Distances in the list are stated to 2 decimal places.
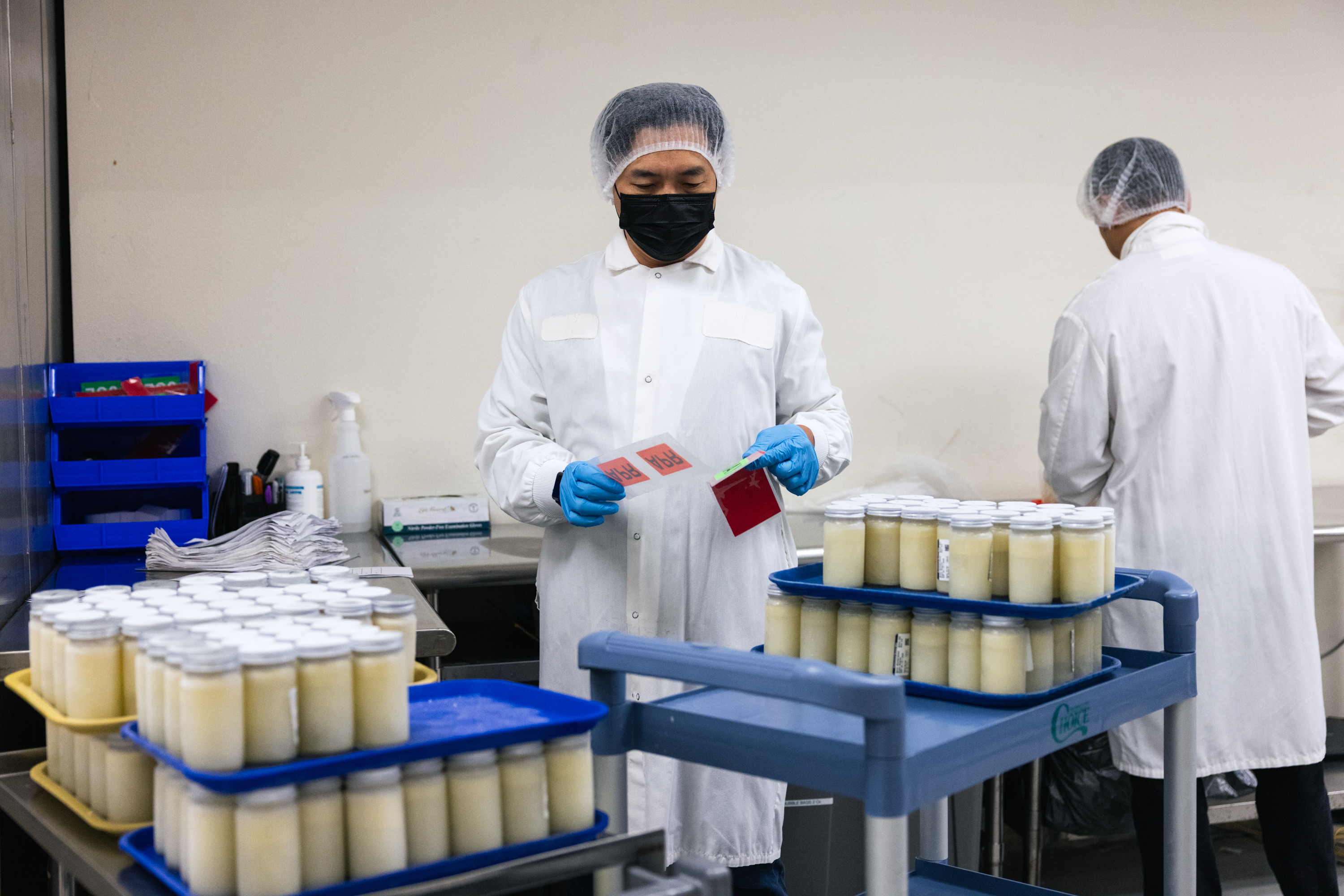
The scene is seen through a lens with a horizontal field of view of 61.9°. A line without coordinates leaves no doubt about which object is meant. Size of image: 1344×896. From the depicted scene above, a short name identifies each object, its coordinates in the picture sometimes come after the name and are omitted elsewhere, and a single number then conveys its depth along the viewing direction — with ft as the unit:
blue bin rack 8.16
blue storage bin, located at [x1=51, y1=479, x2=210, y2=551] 8.29
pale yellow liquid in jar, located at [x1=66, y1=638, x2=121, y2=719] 3.84
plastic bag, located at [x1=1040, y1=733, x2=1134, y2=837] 9.92
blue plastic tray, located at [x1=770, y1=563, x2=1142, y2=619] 4.64
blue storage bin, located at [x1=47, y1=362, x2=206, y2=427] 8.16
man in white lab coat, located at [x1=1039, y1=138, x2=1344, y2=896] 7.82
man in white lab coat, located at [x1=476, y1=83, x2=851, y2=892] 6.79
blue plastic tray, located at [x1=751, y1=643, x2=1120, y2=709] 4.50
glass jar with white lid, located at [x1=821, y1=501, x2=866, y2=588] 5.07
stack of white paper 7.66
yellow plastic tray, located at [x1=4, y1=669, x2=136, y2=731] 3.77
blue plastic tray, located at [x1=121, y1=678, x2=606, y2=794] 3.14
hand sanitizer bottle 9.39
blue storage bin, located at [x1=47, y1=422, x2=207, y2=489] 8.11
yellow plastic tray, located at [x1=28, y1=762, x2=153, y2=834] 3.82
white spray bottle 9.80
